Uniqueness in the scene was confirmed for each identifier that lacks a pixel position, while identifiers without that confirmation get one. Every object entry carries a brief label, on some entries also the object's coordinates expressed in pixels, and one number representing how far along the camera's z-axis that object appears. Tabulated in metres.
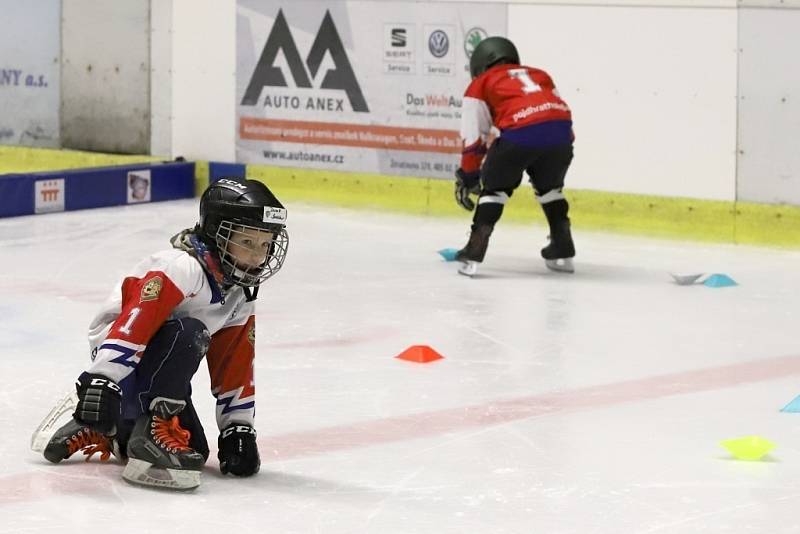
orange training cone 11.29
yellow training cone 8.66
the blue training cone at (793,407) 9.87
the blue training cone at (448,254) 16.15
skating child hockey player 15.11
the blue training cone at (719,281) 14.75
